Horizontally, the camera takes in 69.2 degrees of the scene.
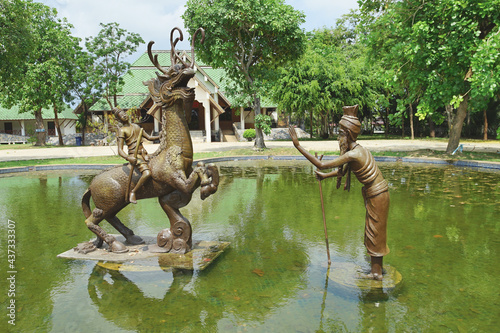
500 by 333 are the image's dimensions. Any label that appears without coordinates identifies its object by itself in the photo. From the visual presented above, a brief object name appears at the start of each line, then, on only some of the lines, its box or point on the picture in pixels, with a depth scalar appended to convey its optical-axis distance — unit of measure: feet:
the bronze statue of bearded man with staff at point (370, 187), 14.15
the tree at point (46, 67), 97.50
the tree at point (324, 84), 98.53
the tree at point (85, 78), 105.19
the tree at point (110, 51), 103.14
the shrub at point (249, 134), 108.58
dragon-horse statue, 16.94
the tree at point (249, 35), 64.13
